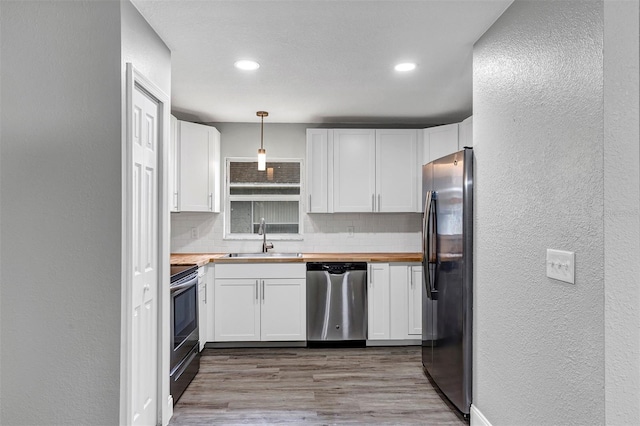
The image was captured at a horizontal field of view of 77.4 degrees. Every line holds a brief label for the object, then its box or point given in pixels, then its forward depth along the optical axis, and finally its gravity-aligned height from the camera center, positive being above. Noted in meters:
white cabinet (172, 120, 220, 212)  3.96 +0.49
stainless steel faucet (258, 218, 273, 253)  4.45 -0.24
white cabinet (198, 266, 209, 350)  3.74 -0.91
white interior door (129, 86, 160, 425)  2.05 -0.25
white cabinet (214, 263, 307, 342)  3.93 -0.87
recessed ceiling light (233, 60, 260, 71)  2.75 +1.05
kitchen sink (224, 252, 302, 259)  4.41 -0.46
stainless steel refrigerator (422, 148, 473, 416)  2.47 -0.40
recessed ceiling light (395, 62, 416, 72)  2.79 +1.05
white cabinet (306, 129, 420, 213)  4.31 +0.52
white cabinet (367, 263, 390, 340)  4.01 -0.87
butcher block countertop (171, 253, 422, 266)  3.91 -0.44
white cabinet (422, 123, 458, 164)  4.08 +0.76
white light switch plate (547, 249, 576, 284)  1.49 -0.20
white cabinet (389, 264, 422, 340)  4.03 -0.87
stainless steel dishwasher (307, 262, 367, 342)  3.97 -0.87
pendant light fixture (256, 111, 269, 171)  3.89 +0.78
